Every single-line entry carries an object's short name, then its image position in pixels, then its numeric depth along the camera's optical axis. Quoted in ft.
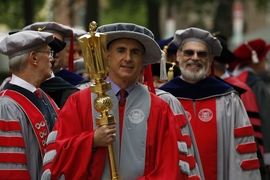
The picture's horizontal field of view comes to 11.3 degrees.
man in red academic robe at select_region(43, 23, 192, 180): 33.17
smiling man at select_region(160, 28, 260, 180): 44.32
